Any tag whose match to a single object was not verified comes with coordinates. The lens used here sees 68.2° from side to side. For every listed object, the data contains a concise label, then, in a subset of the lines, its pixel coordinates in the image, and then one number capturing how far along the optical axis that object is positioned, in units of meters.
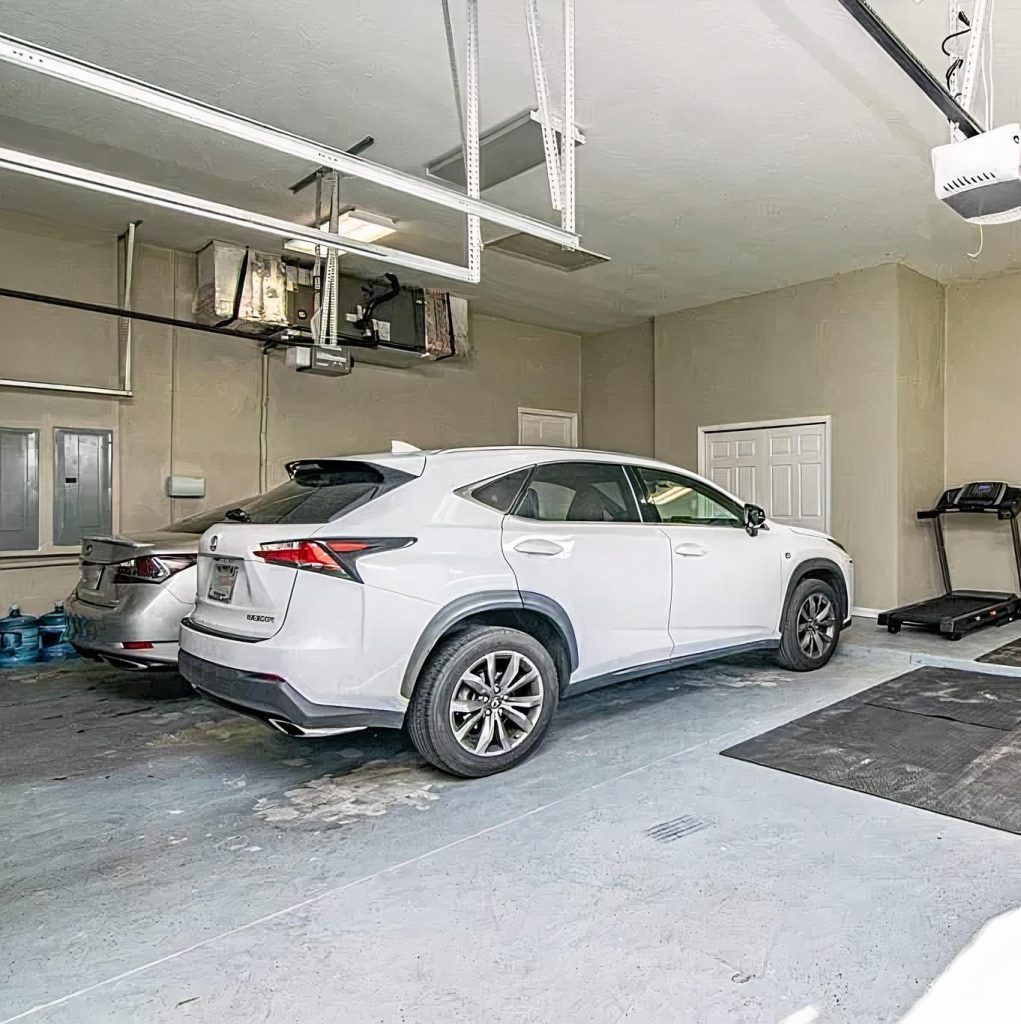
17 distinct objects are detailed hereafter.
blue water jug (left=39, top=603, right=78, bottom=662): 5.58
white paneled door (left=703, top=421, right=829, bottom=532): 7.30
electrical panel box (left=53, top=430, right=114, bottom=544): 5.99
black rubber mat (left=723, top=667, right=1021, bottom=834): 2.94
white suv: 2.83
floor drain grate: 2.62
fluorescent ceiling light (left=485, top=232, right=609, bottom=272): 5.25
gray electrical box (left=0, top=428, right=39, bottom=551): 5.73
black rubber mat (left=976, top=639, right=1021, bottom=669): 4.94
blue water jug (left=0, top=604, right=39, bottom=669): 5.36
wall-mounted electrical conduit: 5.81
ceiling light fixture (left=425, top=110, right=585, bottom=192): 4.20
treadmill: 5.80
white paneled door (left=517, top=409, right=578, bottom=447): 9.20
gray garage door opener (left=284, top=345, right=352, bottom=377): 5.75
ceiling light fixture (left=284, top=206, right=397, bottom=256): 5.75
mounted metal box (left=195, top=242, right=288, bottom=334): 6.14
